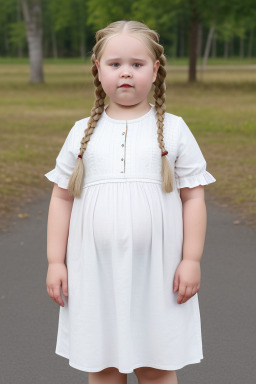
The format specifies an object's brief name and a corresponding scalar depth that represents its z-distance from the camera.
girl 2.65
